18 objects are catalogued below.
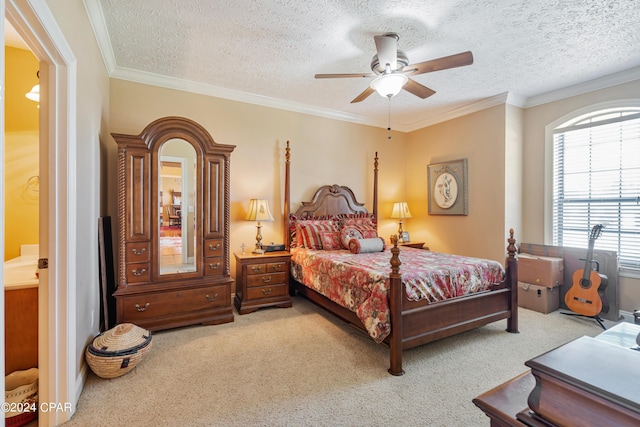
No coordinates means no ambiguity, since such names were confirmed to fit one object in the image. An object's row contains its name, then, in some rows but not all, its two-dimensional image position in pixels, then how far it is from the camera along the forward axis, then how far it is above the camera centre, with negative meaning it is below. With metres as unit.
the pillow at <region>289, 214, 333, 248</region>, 4.18 -0.29
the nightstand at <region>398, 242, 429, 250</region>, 4.94 -0.56
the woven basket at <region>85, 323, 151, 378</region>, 2.16 -1.07
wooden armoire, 2.89 -0.20
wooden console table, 0.46 -0.30
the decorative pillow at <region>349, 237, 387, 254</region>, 3.71 -0.45
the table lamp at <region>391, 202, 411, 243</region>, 5.04 -0.02
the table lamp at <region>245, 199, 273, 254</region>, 3.81 -0.03
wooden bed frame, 2.32 -0.95
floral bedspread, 2.43 -0.64
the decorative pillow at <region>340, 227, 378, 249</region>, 4.05 -0.33
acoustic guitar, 3.29 -0.90
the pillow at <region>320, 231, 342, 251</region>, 4.02 -0.41
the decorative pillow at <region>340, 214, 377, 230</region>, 4.55 -0.16
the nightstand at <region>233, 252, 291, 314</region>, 3.60 -0.89
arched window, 3.36 +0.37
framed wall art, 4.61 +0.38
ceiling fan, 2.34 +1.22
